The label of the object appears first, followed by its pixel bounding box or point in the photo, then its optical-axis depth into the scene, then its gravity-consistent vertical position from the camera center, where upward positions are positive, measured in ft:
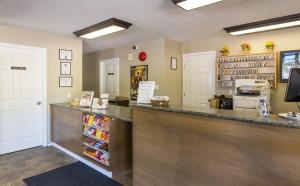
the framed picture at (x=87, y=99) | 12.23 -0.60
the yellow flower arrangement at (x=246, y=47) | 14.44 +3.01
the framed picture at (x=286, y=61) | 12.55 +1.76
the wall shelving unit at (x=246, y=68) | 13.37 +1.52
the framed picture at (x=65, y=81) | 14.73 +0.56
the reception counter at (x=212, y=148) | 4.79 -1.64
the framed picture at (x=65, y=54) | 14.66 +2.51
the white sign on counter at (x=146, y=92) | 8.49 -0.11
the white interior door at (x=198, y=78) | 16.24 +0.97
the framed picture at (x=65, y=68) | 14.69 +1.53
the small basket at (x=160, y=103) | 7.60 -0.50
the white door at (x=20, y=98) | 12.39 -0.54
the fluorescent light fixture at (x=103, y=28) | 11.35 +3.63
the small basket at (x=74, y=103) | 12.72 -0.89
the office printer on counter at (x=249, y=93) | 11.76 -0.20
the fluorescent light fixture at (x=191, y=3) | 8.36 +3.61
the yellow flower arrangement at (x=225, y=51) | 15.30 +2.92
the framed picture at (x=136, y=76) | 17.11 +1.11
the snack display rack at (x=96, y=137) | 9.68 -2.37
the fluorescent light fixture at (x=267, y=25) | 10.79 +3.65
